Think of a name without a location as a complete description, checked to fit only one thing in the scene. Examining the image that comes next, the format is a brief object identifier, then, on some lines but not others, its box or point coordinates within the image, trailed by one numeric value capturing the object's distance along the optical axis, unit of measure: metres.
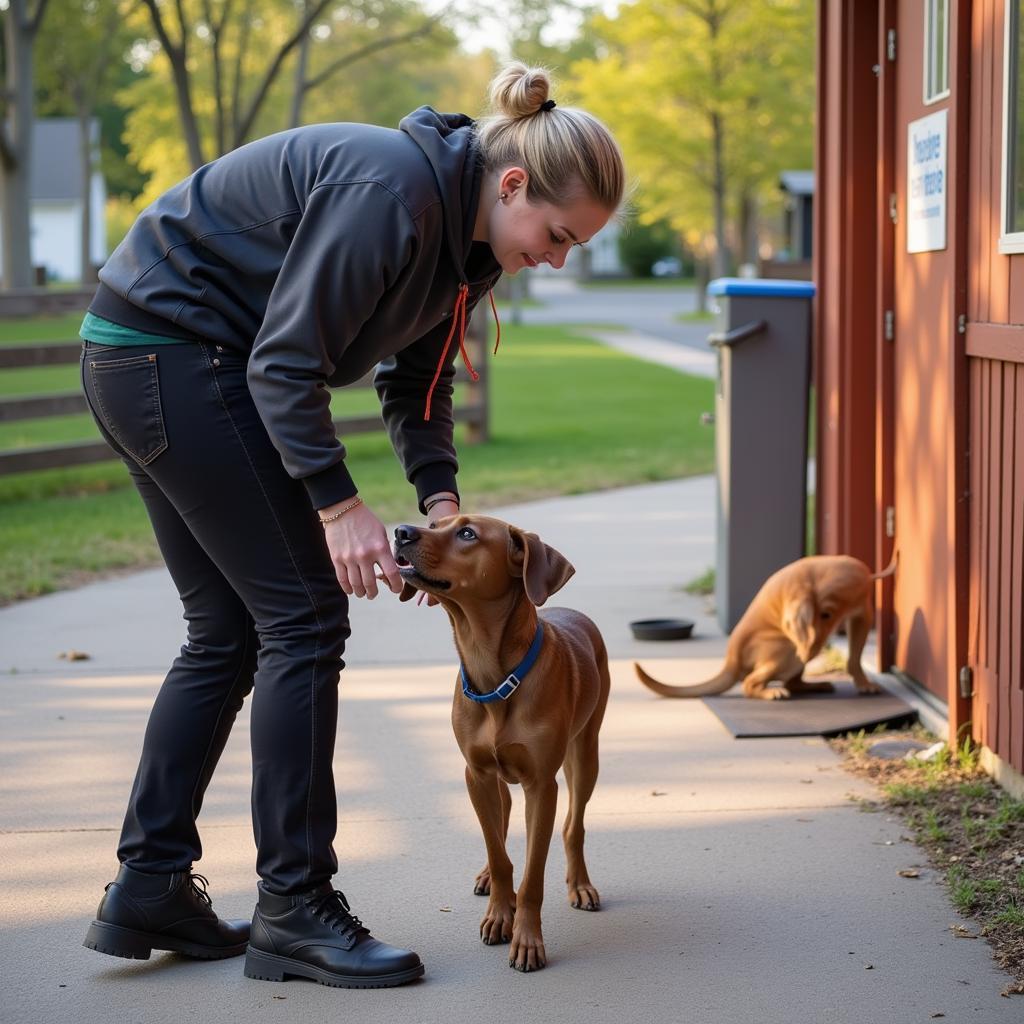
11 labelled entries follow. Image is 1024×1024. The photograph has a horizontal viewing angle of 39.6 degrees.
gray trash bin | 6.57
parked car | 79.94
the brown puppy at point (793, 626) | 5.50
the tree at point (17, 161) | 28.41
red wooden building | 4.35
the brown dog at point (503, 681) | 3.32
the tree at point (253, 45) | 23.97
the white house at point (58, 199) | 76.62
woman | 2.96
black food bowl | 6.58
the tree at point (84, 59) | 35.28
